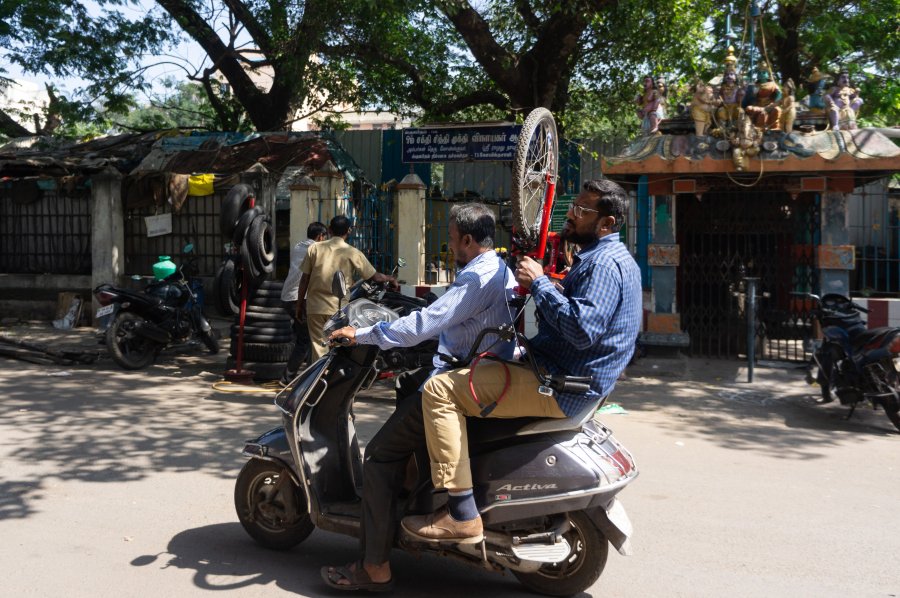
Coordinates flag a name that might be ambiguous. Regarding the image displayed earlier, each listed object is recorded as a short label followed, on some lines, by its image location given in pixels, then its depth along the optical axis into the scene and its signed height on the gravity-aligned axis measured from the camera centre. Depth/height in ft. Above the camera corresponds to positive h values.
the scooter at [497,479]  11.25 -2.72
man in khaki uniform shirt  26.02 +0.35
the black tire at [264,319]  28.91 -1.20
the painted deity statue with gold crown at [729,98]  31.68 +6.66
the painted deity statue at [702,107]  31.89 +6.41
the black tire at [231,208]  29.14 +2.55
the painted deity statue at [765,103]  31.42 +6.45
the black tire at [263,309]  28.84 -0.86
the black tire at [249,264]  27.78 +0.62
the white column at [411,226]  39.58 +2.57
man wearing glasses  11.14 -1.33
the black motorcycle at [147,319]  31.45 -1.30
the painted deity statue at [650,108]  33.30 +6.66
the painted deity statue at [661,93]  33.53 +7.29
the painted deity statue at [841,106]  32.14 +6.42
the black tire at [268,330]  28.91 -1.58
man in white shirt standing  27.94 -0.53
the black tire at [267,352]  28.76 -2.29
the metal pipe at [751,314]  29.78 -1.23
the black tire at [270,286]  29.17 -0.09
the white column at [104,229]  44.86 +2.90
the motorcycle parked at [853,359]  23.04 -2.29
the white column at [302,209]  38.81 +3.33
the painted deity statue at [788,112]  31.45 +6.07
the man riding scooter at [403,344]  11.66 -0.95
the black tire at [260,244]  27.89 +1.30
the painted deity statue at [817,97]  32.71 +6.91
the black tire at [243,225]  28.25 +1.91
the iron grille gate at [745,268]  34.65 +0.44
